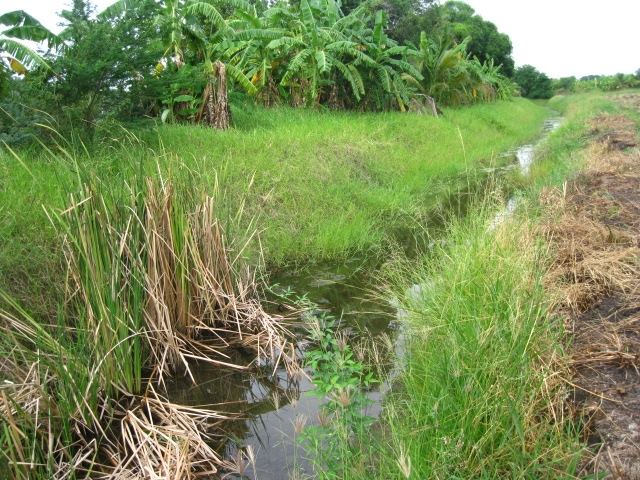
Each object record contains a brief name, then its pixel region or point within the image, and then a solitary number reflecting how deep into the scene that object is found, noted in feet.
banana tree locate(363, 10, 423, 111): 44.27
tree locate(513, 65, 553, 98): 168.66
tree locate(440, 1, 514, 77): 114.01
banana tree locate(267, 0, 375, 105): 38.60
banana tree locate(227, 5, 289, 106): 39.04
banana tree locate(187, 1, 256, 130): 31.35
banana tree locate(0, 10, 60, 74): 23.31
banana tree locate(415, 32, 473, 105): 56.75
